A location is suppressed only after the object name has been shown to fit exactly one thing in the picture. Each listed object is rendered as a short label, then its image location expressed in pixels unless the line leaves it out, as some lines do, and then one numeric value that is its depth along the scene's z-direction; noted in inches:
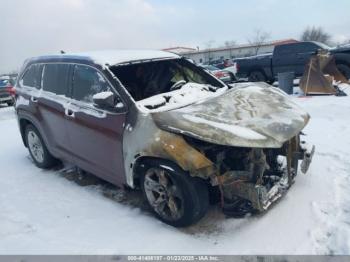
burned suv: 133.6
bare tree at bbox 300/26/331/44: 3066.4
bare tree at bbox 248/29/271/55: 2622.3
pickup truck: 545.3
